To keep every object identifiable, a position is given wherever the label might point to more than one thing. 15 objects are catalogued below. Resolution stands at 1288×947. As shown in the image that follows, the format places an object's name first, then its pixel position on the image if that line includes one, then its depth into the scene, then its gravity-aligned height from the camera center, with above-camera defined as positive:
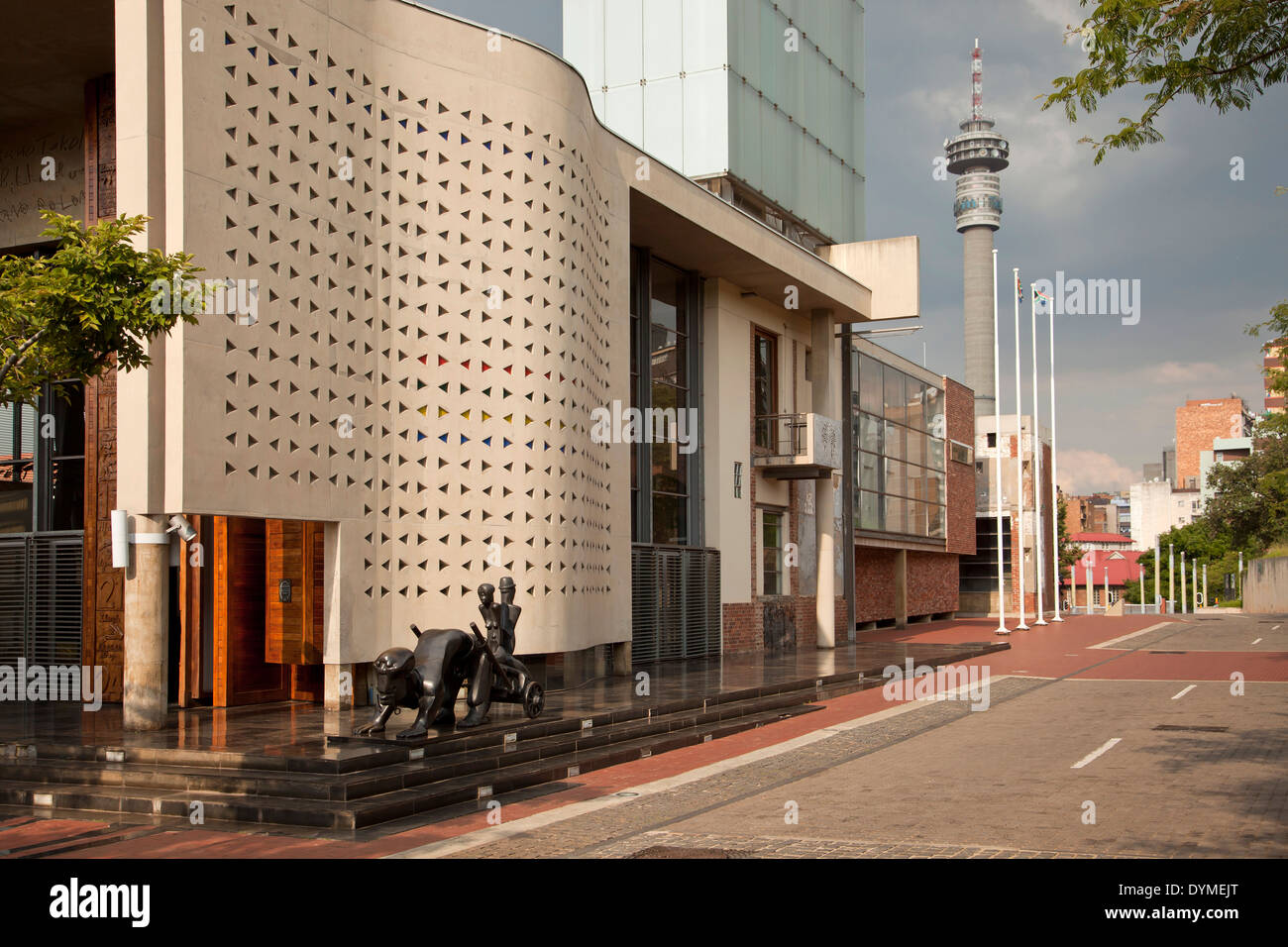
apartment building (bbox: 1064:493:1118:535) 177.75 +0.59
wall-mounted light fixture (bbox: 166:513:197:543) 12.71 +0.03
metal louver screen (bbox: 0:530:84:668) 16.55 -0.97
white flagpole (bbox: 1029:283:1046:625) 43.47 +1.25
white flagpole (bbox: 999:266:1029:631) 39.28 +2.70
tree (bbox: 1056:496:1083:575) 80.56 -2.11
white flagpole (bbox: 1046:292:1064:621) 45.66 -1.15
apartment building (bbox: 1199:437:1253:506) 120.06 +7.01
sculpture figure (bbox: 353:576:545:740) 11.35 -1.54
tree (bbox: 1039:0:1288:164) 8.77 +3.63
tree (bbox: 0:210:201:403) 8.79 +1.75
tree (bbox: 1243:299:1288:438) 28.53 +4.66
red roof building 152.79 -2.93
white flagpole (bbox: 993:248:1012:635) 36.38 +0.98
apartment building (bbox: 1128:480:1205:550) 141.25 +1.13
